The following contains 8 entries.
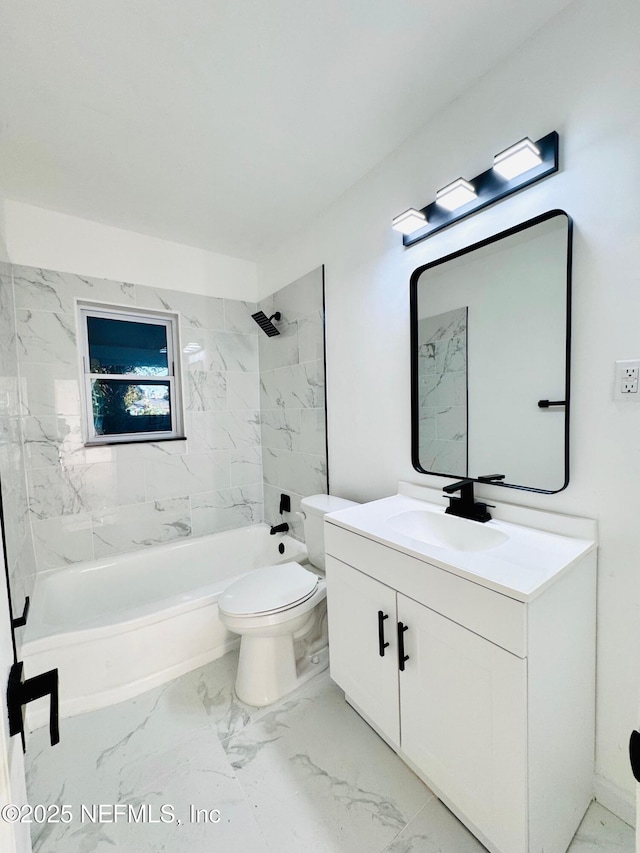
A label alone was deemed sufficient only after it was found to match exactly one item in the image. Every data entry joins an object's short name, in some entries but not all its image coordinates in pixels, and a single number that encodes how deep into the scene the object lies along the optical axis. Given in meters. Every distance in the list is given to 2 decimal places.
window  2.30
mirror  1.17
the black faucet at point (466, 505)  1.33
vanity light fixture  1.11
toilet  1.52
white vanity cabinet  0.88
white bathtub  1.55
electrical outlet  1.01
